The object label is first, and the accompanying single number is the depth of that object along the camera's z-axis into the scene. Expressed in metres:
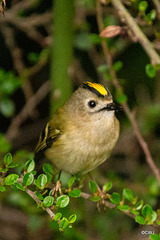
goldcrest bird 4.62
